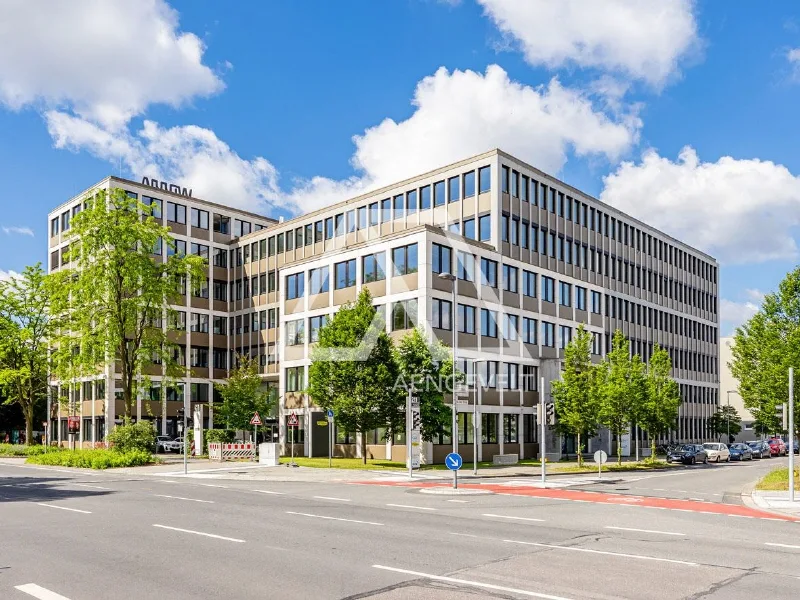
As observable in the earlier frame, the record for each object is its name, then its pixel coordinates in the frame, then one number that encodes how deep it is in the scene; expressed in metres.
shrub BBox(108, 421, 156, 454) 46.81
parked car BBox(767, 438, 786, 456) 74.38
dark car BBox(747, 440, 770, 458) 68.69
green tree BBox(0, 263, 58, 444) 61.28
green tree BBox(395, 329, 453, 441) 43.50
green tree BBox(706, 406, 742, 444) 87.50
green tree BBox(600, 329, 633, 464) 46.50
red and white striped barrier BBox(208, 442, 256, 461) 51.00
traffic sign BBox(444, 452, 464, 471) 28.84
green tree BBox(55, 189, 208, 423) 48.44
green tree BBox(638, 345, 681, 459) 50.19
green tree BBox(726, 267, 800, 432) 38.53
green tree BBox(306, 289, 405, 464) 43.06
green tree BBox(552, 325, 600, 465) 46.16
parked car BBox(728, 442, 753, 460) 63.70
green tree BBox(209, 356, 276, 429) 62.53
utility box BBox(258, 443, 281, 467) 46.00
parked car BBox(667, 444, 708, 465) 54.81
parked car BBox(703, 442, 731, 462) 58.97
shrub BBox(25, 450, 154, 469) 43.22
